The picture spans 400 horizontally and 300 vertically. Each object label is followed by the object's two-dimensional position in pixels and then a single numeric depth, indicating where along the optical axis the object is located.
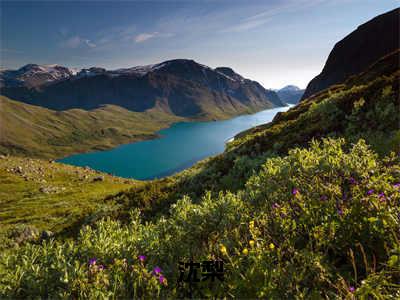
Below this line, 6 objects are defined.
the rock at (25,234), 18.10
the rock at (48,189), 40.07
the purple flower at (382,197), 3.29
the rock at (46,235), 17.12
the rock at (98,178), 49.42
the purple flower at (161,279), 3.04
